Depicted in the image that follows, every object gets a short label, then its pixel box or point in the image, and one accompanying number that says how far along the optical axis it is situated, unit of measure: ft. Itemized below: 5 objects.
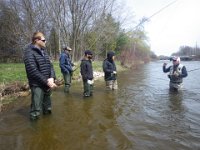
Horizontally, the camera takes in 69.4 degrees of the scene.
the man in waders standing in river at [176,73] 19.75
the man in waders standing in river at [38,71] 11.30
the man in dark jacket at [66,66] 19.92
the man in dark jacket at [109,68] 20.54
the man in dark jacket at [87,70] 17.93
